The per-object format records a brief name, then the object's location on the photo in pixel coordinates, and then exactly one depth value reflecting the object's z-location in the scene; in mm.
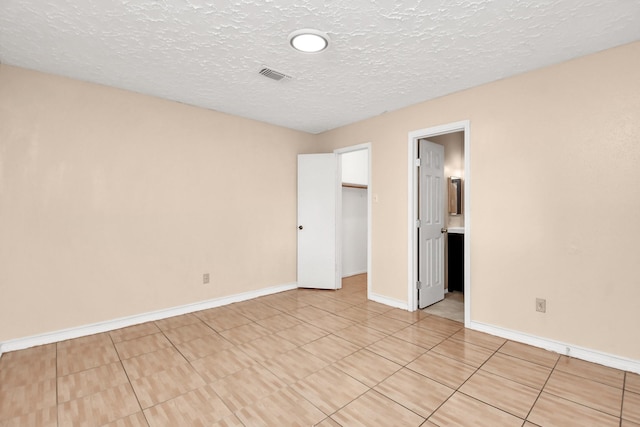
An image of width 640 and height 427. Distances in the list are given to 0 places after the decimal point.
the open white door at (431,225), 3619
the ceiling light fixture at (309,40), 2051
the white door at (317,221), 4477
